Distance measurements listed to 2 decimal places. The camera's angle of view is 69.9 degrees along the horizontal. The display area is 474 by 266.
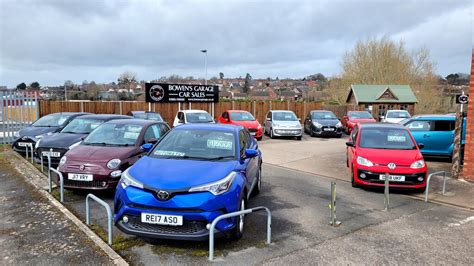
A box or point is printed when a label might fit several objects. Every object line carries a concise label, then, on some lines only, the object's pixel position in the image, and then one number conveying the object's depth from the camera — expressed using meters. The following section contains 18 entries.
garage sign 21.91
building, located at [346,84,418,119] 35.88
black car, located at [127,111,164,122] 16.73
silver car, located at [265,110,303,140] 18.83
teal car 12.10
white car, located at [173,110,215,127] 16.80
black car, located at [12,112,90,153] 10.92
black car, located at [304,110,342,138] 20.36
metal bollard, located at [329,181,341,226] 5.30
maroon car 6.40
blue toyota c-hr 4.12
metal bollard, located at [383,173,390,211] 6.38
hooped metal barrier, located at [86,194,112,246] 4.41
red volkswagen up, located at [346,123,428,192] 7.57
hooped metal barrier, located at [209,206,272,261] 3.98
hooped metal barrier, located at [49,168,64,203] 6.19
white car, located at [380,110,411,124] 22.27
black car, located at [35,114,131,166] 8.58
